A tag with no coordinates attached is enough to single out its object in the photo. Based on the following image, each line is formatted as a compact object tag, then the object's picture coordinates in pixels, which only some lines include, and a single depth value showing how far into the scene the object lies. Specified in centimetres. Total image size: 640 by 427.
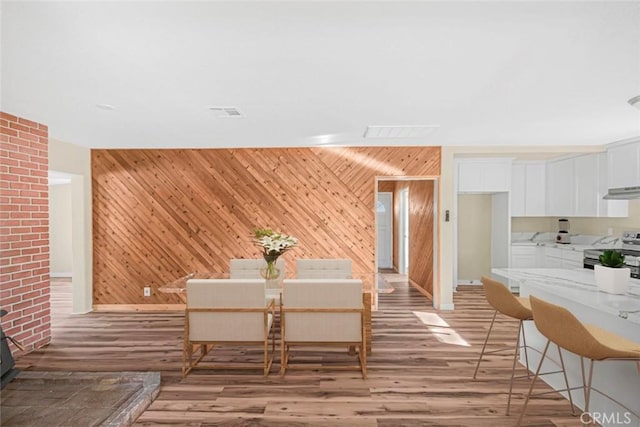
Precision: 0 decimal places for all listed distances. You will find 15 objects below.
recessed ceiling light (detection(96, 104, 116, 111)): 338
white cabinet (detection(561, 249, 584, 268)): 568
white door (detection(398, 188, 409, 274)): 863
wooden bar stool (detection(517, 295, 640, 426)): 191
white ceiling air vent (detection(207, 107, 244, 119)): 350
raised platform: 262
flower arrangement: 374
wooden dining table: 356
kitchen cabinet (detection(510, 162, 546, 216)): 684
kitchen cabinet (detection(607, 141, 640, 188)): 488
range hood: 473
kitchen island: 227
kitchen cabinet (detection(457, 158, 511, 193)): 664
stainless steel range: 492
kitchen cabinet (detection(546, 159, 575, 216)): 624
